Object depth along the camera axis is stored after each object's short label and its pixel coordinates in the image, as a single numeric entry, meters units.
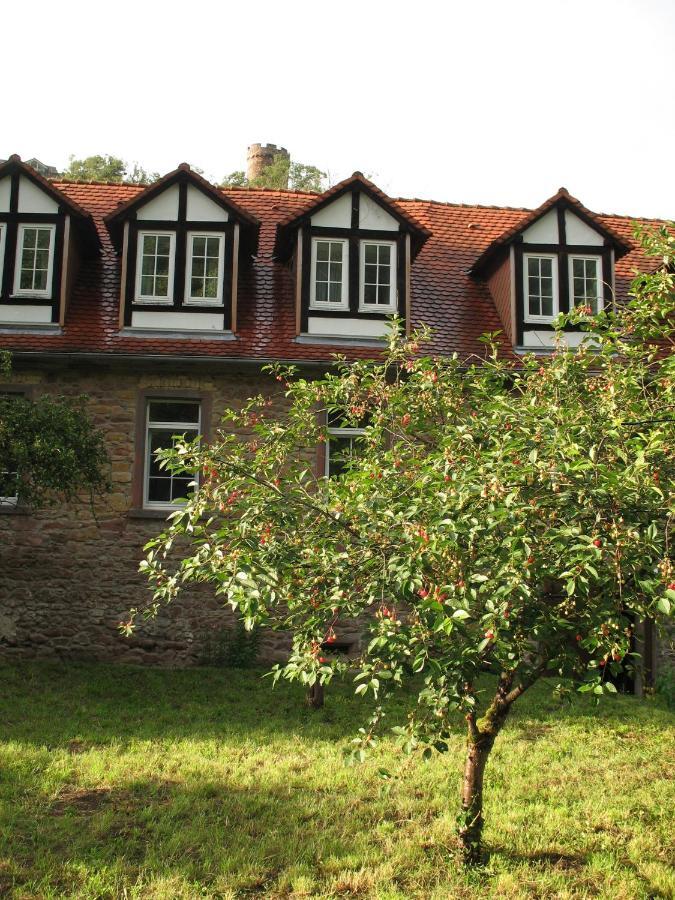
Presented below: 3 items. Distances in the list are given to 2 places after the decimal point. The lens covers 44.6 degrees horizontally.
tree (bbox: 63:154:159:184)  33.62
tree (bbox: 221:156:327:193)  27.94
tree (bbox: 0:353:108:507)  9.43
